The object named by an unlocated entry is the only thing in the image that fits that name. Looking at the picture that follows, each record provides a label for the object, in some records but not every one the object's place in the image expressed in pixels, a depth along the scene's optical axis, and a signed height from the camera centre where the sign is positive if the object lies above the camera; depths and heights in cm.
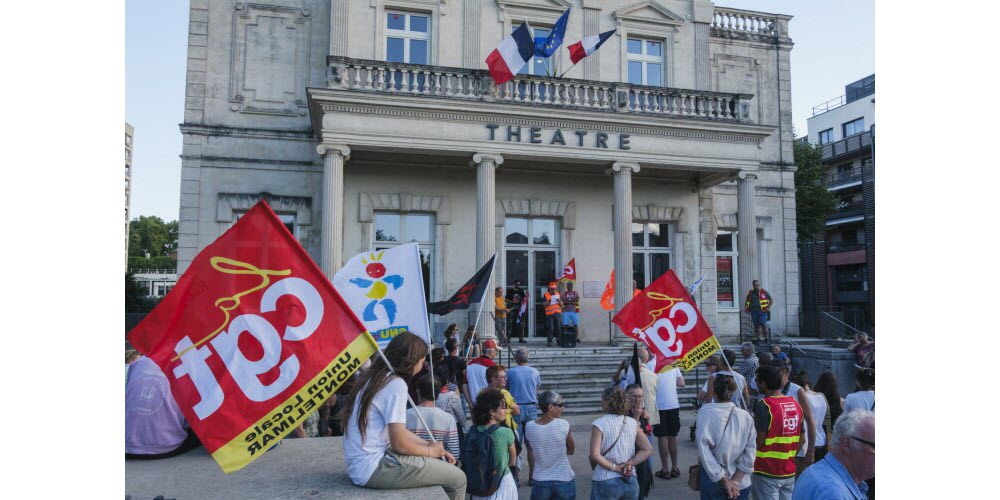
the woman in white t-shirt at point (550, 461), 505 -138
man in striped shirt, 508 -112
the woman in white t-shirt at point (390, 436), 388 -92
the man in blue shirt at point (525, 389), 783 -127
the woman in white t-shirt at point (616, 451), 493 -128
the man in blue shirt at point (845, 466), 306 -88
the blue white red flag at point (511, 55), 1455 +521
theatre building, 1473 +337
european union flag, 1530 +587
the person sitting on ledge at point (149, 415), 522 -107
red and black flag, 985 -13
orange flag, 1622 -33
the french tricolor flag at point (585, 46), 1507 +569
